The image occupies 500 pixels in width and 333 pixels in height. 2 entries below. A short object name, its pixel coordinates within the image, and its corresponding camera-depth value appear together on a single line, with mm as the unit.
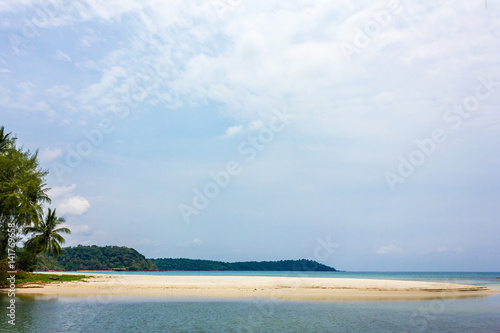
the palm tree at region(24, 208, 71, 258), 54250
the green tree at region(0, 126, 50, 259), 35375
